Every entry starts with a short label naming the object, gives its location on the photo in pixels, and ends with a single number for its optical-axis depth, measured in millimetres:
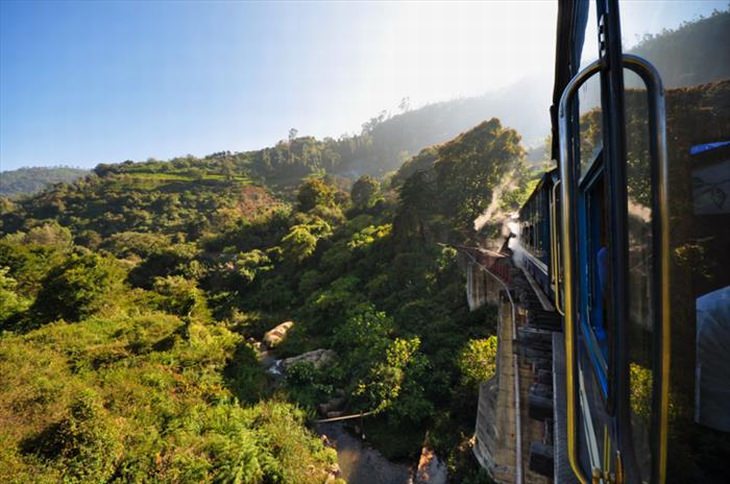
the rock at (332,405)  12004
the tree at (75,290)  13453
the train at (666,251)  846
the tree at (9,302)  12508
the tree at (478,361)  11023
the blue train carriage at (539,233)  4824
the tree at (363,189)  34531
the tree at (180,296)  16109
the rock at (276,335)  16148
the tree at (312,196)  32188
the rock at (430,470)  8953
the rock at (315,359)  13914
